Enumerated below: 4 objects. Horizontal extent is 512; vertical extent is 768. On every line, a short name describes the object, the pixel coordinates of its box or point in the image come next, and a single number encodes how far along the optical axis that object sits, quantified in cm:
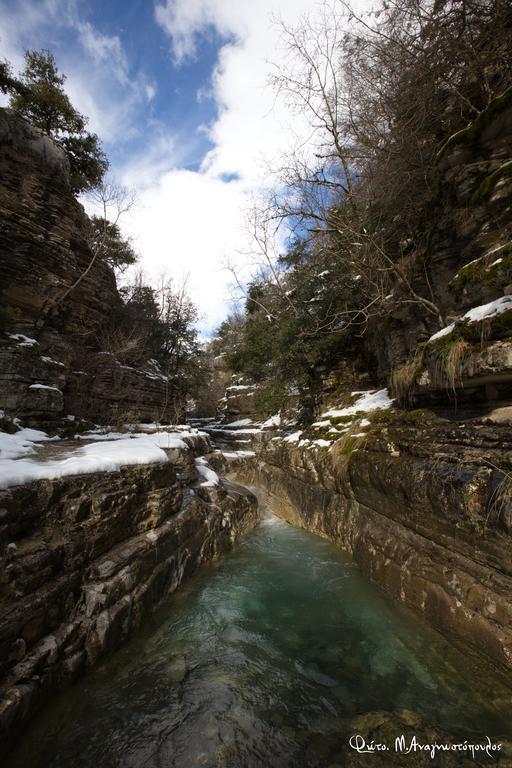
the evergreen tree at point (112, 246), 1327
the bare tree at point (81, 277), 1049
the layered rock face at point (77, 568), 246
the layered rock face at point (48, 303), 862
